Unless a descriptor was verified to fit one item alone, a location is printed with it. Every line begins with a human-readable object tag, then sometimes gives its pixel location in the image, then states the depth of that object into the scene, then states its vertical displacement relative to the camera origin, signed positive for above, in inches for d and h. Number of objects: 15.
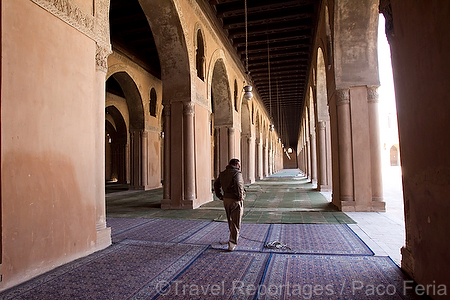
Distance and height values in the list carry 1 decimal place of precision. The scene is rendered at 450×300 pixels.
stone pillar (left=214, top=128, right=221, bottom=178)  513.3 +35.7
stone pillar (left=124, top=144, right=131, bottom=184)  720.2 +8.8
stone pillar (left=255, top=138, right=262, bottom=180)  852.0 +4.2
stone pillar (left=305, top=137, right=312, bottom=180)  861.8 +9.0
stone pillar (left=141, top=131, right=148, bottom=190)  569.0 +18.0
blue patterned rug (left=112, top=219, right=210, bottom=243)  193.0 -51.3
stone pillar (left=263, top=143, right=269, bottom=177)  1022.1 +0.6
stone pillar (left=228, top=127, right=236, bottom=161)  504.4 +34.5
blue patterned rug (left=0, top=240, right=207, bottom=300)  109.9 -50.0
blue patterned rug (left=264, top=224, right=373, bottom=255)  156.6 -51.8
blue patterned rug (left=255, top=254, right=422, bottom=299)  105.0 -51.0
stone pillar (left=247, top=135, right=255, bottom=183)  687.2 +9.0
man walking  162.5 -21.6
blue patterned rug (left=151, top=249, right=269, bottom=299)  106.9 -50.3
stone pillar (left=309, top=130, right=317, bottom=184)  615.2 -0.8
